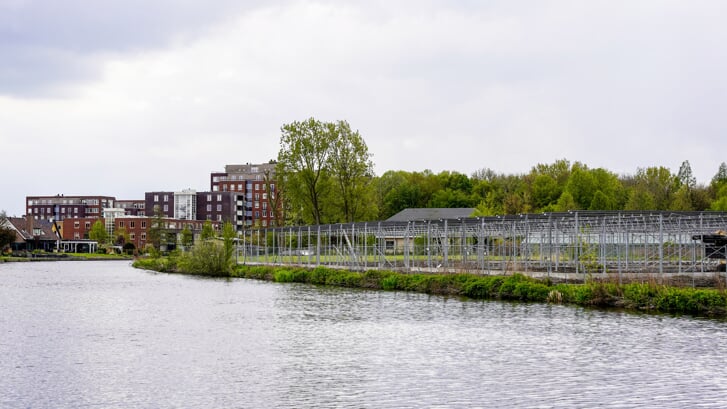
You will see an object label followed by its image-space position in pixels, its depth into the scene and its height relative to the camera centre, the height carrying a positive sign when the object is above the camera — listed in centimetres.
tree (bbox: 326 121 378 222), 8375 +743
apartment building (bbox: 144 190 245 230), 19138 +803
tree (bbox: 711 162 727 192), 11204 +897
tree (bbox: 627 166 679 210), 9581 +639
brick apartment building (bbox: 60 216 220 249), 17012 +294
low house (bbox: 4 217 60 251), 14800 +116
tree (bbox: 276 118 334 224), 8312 +794
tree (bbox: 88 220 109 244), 16238 +132
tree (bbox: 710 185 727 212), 8394 +346
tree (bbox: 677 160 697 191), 10838 +816
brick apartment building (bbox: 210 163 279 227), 19462 +1077
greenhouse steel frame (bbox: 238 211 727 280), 4162 +42
